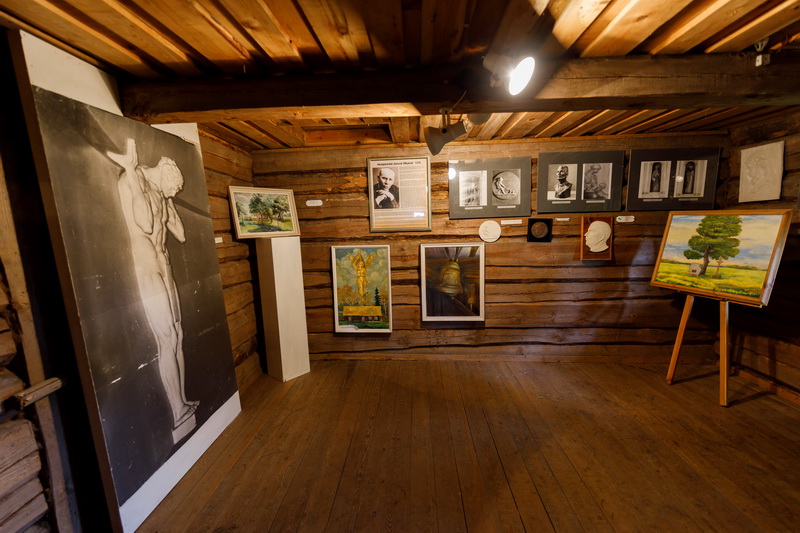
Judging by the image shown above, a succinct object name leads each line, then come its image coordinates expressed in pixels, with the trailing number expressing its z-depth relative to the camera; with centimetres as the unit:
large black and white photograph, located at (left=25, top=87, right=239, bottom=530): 148
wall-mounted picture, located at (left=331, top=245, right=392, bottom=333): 354
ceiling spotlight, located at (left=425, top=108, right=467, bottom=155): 208
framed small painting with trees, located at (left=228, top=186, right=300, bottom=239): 303
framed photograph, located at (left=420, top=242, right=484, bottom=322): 347
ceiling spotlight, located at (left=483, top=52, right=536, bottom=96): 153
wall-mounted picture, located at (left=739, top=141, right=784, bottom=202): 277
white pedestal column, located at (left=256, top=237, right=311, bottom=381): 311
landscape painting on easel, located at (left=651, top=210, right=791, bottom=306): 240
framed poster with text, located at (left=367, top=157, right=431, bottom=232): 335
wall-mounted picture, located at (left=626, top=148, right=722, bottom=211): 317
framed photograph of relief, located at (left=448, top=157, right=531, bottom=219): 332
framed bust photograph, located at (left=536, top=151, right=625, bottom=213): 325
